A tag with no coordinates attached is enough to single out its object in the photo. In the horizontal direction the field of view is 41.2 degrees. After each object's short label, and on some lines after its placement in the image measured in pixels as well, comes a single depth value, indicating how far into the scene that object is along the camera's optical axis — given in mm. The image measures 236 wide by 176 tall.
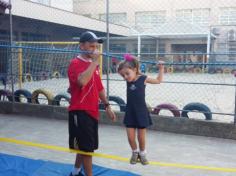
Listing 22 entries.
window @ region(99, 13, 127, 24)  23703
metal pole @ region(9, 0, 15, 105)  7075
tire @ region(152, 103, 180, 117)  6183
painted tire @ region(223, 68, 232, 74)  14875
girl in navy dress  3447
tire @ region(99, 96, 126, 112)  6605
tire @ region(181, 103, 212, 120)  5959
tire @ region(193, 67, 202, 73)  15055
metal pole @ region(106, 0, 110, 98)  6254
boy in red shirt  3137
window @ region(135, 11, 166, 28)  23512
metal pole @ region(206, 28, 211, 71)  23216
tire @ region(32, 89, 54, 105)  7414
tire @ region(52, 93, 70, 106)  7332
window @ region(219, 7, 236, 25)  23125
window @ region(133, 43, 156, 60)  25156
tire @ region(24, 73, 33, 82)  11012
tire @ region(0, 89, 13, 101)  7875
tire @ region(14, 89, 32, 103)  7767
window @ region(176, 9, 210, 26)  24375
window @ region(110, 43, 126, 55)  22033
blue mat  3871
